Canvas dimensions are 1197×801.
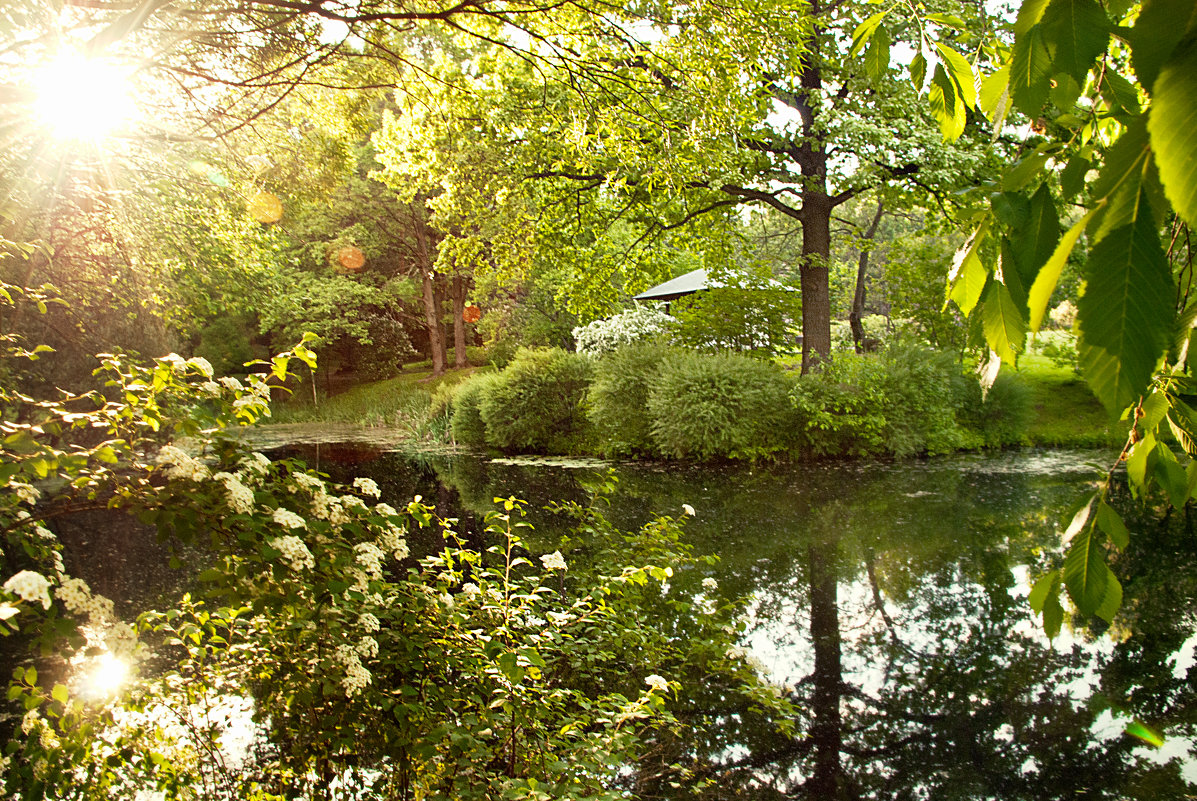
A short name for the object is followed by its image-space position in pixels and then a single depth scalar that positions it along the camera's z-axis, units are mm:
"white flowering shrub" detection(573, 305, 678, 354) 14672
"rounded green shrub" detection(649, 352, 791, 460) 10445
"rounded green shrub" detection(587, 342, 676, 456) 11414
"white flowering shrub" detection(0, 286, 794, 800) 2074
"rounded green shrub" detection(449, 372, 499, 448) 13539
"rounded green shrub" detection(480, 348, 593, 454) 12484
